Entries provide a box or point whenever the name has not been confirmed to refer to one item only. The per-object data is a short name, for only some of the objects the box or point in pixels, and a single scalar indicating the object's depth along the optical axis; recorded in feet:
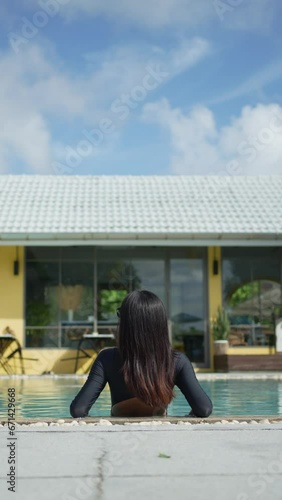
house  51.98
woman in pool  13.46
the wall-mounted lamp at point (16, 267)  52.34
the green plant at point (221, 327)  51.39
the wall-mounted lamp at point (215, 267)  53.21
